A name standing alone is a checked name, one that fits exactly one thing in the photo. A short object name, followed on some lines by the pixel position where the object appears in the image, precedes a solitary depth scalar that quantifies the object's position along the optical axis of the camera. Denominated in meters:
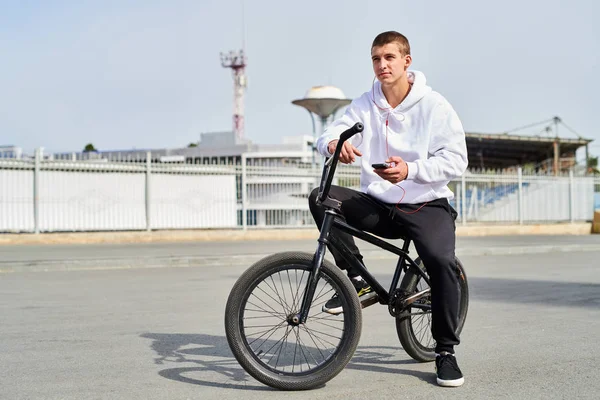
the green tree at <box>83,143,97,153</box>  126.50
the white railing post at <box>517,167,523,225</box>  24.16
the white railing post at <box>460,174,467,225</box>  23.53
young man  3.97
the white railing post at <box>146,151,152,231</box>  19.56
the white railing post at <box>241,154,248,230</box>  20.44
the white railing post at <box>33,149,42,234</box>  18.61
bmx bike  3.79
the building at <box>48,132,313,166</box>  75.88
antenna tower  109.81
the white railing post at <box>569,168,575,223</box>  25.61
